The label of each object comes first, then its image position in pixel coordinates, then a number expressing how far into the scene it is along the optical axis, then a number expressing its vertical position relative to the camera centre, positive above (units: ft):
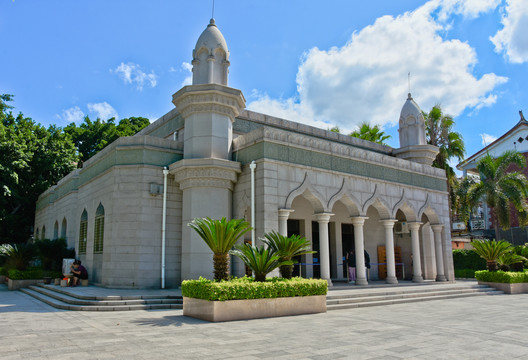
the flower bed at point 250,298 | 30.37 -3.35
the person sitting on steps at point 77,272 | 49.11 -1.81
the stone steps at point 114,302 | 36.06 -4.11
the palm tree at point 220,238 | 32.86 +1.27
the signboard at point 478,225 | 125.74 +7.49
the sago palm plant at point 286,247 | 35.32 +0.52
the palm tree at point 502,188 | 80.48 +11.84
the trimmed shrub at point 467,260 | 80.75 -1.84
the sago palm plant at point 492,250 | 56.54 +0.03
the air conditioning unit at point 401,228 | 63.10 +3.63
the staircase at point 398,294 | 40.34 -4.71
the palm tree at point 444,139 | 85.20 +22.64
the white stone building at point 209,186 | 45.88 +7.81
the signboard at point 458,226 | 114.01 +6.66
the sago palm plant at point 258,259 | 34.06 -0.43
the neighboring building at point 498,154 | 107.24 +24.13
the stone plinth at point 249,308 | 30.30 -4.06
